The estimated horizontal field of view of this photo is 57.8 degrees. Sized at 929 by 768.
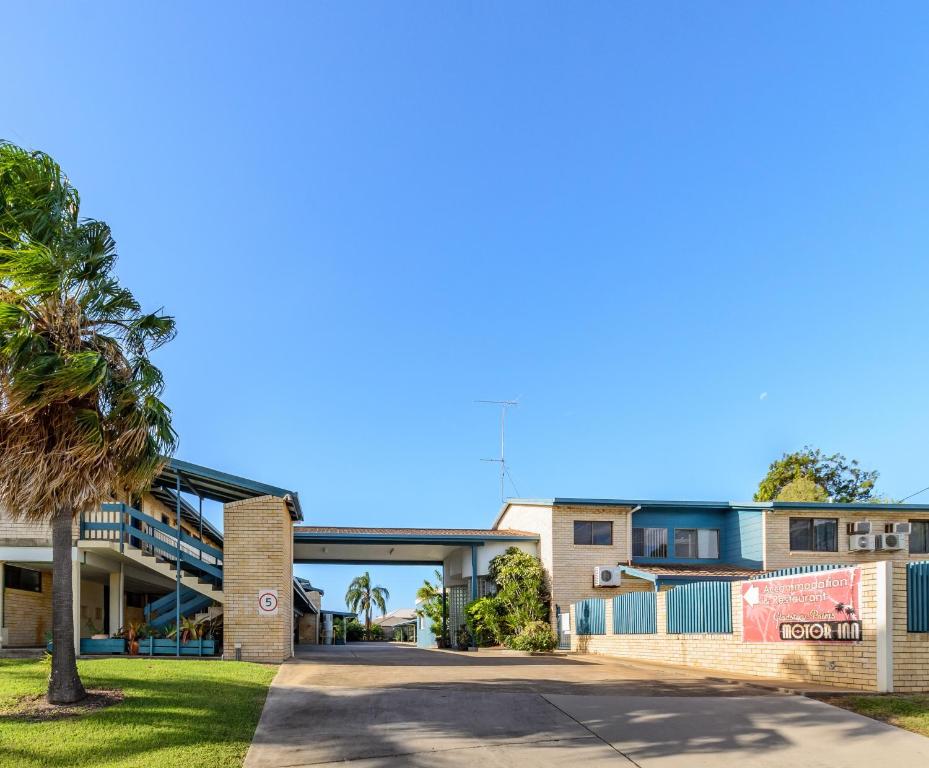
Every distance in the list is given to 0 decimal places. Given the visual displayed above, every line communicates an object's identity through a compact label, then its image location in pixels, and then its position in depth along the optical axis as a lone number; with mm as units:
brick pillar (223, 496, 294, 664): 19578
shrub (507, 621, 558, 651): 26328
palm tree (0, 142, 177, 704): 11086
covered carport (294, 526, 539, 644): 30047
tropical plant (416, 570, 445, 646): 37250
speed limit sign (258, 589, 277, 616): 19750
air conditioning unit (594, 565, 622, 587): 29281
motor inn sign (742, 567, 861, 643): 13289
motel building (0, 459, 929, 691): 13484
